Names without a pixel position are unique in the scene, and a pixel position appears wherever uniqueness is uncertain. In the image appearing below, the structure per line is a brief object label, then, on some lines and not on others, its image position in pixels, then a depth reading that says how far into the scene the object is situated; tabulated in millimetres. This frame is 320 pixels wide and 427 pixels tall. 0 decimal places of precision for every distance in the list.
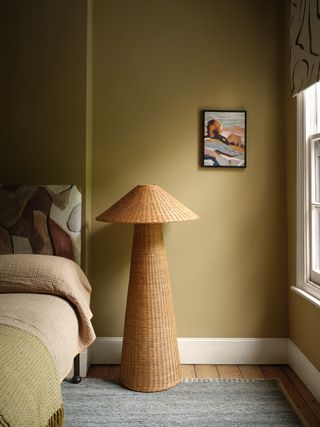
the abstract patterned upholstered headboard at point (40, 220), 2617
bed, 1311
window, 2572
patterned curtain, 2174
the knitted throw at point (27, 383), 1171
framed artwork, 2914
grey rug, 2189
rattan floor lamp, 2508
